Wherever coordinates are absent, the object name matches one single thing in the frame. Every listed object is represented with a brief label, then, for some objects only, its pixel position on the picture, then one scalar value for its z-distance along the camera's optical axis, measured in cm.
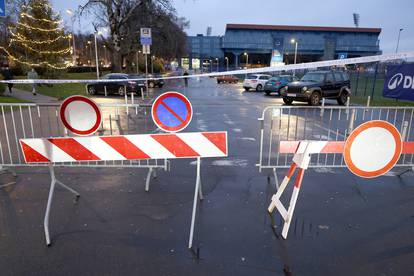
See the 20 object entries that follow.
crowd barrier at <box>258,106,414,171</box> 649
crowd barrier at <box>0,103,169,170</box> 608
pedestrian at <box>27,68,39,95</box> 2038
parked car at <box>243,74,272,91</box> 2868
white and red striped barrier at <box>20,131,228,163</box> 364
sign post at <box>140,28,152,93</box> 1988
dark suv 1694
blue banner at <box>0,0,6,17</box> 735
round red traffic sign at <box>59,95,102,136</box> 454
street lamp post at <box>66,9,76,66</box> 2967
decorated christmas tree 2572
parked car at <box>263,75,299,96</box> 2367
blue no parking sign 444
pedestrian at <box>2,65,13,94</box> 2016
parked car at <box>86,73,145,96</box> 2161
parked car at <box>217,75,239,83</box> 4616
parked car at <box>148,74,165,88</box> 3240
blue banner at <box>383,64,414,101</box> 1096
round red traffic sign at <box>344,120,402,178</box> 354
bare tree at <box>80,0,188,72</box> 3459
